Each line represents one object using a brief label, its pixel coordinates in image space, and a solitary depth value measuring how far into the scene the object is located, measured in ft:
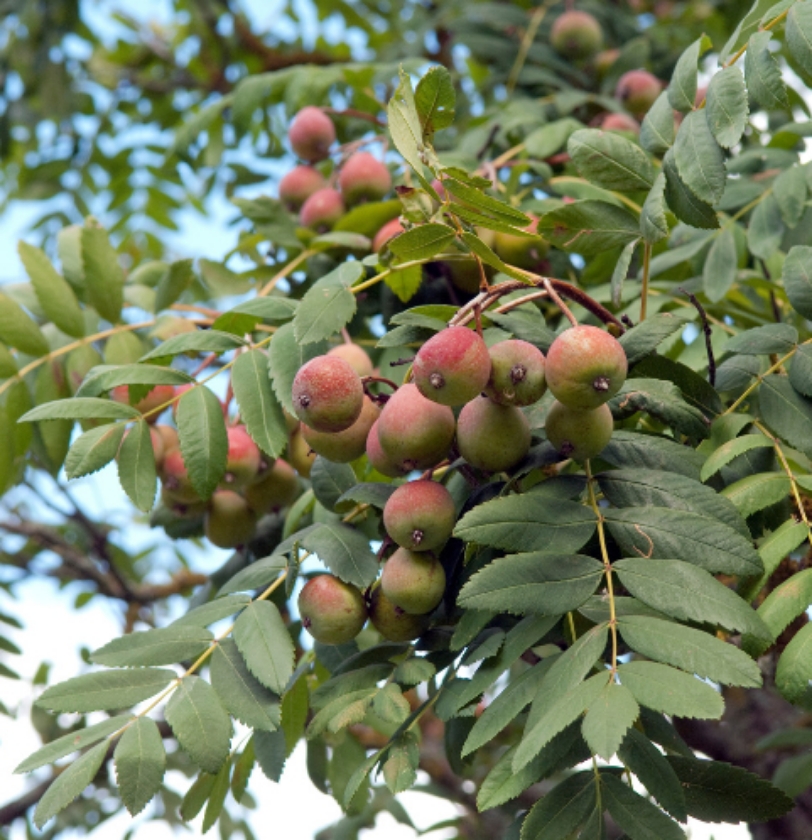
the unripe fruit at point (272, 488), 2.81
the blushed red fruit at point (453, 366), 2.26
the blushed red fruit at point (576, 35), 4.07
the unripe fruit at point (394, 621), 2.43
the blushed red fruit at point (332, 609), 2.44
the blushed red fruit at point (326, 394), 2.38
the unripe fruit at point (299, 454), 2.79
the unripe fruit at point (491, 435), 2.33
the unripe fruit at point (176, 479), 2.73
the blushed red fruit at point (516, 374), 2.30
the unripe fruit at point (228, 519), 2.80
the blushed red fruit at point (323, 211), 3.14
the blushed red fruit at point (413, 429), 2.36
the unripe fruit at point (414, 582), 2.36
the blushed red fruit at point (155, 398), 2.78
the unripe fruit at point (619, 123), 3.39
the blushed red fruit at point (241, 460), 2.68
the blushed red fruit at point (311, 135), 3.31
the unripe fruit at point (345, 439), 2.50
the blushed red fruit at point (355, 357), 2.71
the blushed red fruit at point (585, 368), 2.24
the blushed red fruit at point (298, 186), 3.26
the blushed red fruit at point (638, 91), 3.67
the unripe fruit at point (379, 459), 2.42
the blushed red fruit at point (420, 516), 2.33
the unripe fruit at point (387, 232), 2.93
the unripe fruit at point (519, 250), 3.02
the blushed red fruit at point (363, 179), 3.15
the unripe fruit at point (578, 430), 2.30
